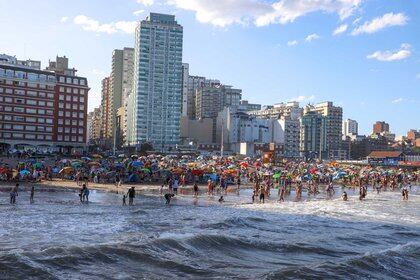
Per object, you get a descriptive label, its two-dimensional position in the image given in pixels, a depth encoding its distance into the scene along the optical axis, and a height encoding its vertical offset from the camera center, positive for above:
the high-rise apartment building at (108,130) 192.85 +9.70
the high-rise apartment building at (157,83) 156.38 +24.26
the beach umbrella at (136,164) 54.69 -1.15
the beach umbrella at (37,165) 50.54 -1.45
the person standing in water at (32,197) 30.65 -2.96
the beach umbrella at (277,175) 53.77 -2.08
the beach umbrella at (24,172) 43.54 -1.91
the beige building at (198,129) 179.38 +10.35
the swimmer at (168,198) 32.94 -3.02
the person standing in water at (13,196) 29.22 -2.78
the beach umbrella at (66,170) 49.25 -1.83
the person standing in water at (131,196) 31.62 -2.82
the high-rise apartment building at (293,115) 190.46 +17.76
